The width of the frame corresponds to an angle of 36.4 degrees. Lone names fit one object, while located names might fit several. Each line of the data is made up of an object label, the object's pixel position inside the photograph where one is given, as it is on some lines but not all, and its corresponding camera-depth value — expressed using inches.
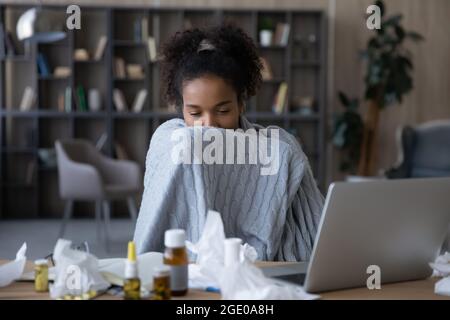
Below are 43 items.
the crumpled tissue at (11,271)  53.2
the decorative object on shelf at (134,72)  270.5
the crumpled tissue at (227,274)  45.9
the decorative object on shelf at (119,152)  272.7
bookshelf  269.4
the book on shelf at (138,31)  270.8
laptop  47.6
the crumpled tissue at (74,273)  48.6
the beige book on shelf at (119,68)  269.7
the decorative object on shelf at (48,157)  266.1
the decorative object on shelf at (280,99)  274.7
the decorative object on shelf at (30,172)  269.1
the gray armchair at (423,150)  240.7
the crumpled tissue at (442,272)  51.4
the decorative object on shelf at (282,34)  273.5
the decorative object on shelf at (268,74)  273.4
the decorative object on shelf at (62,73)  266.5
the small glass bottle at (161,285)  47.4
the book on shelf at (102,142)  271.9
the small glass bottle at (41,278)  51.2
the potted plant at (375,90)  255.1
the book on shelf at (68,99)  266.2
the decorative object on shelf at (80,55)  266.5
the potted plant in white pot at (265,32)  272.1
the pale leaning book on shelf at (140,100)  270.8
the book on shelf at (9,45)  264.6
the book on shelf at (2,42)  264.5
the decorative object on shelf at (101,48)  268.4
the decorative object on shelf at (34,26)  165.6
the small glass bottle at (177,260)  48.4
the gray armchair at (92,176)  212.2
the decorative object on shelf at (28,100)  267.0
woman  64.1
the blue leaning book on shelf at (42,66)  265.4
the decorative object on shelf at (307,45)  278.8
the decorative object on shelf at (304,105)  276.4
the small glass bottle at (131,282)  47.4
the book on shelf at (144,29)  271.2
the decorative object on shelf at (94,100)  267.7
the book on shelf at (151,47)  269.0
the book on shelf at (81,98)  267.7
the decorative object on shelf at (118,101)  269.9
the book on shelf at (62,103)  267.9
